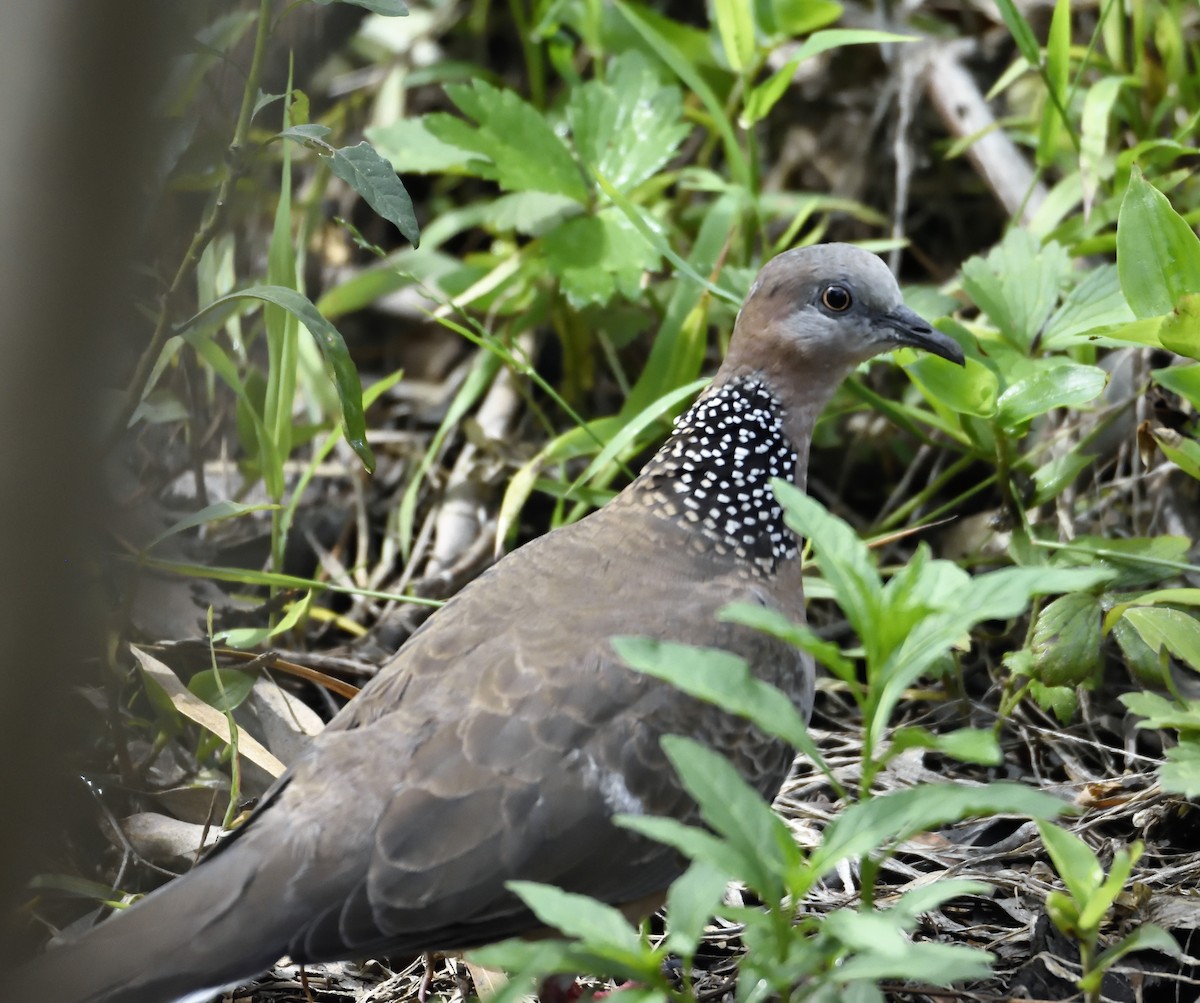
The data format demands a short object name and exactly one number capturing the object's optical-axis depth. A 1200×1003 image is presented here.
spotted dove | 5.05
